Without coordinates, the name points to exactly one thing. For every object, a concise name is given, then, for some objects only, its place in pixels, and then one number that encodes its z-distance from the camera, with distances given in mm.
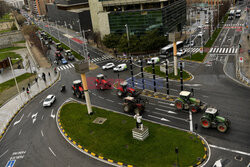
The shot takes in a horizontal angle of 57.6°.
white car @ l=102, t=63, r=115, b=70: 68656
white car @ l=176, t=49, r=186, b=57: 73356
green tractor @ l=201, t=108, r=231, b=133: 31797
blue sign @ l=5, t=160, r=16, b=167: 31416
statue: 31734
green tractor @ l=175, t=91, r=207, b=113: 37938
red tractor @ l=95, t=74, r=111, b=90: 52438
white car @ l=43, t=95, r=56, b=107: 47938
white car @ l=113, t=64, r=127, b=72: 64725
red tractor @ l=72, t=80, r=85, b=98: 49453
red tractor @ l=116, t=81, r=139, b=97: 46575
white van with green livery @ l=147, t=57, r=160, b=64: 68312
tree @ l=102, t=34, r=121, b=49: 84825
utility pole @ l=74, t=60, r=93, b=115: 38450
